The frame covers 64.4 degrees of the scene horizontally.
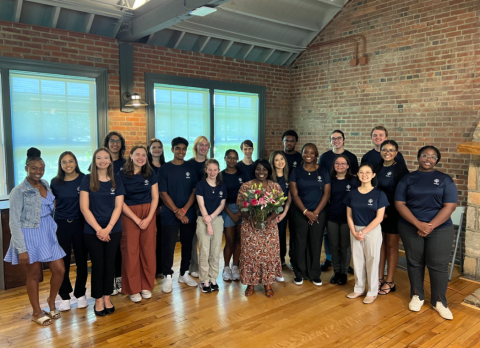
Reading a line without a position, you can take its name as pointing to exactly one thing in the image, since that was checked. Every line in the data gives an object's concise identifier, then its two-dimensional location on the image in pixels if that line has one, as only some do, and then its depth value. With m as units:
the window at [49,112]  4.98
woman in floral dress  4.26
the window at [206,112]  6.30
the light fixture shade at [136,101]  5.52
